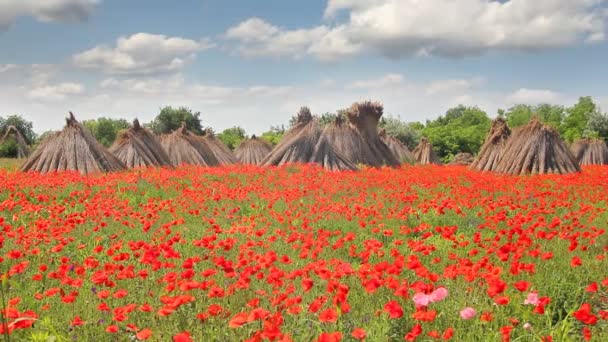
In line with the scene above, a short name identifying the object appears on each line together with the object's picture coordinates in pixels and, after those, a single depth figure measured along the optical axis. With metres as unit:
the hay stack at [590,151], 34.66
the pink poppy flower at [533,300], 3.53
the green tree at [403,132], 53.13
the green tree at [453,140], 53.56
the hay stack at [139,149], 22.91
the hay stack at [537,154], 21.52
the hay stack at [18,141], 36.38
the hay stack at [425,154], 38.34
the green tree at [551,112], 89.36
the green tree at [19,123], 58.84
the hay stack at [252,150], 32.91
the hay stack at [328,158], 22.03
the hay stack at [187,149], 26.97
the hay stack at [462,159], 39.59
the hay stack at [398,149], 37.50
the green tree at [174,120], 62.16
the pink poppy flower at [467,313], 3.24
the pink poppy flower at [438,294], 3.37
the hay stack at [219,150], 29.82
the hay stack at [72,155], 18.75
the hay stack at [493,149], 23.97
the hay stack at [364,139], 26.78
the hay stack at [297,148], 22.88
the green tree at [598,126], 48.24
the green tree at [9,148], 36.12
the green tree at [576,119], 68.04
